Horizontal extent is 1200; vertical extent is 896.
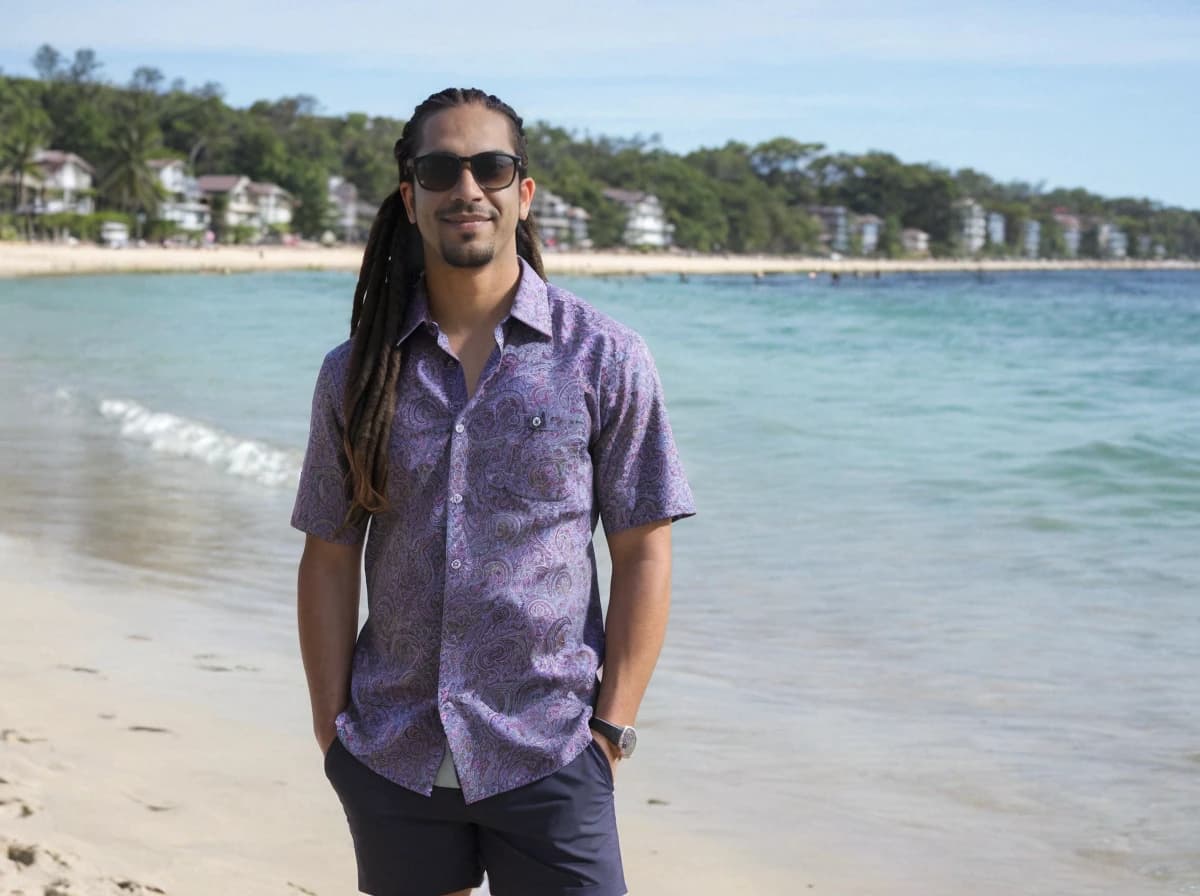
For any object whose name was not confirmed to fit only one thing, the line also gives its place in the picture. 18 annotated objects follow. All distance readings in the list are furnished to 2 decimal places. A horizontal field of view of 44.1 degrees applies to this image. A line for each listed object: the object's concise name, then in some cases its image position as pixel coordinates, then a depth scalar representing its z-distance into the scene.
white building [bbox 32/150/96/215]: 86.06
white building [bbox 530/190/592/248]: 118.19
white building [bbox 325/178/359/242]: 106.86
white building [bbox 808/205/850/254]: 156.00
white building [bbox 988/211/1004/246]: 178.88
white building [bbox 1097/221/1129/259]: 194.88
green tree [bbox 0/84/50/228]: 79.81
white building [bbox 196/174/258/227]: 97.88
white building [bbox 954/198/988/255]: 166.75
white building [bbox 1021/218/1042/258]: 180.25
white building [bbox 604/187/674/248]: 128.25
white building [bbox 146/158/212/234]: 93.06
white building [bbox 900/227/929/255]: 164.12
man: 1.92
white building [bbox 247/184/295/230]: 101.38
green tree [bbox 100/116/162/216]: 86.06
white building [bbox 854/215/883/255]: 158.12
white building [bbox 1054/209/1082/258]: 191.25
